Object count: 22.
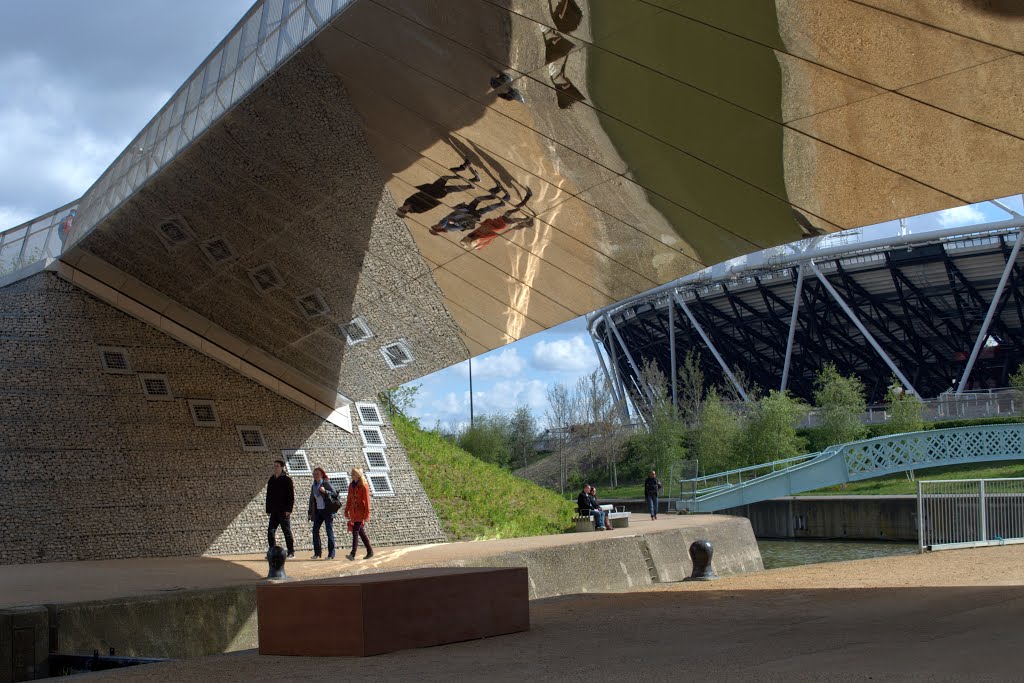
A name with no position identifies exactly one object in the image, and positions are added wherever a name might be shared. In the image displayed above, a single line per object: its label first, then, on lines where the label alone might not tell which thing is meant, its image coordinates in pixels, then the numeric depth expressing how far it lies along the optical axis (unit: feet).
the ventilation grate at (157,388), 58.44
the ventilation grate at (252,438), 61.21
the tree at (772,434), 144.36
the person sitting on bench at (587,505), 71.15
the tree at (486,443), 184.03
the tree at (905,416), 141.28
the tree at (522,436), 228.20
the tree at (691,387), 184.96
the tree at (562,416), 212.95
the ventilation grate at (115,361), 57.36
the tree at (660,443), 159.63
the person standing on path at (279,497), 49.06
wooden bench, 25.20
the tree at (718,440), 152.46
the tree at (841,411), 148.77
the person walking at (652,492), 87.04
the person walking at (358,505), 50.93
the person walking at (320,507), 51.83
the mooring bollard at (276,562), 41.14
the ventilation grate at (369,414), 70.64
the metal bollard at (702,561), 52.16
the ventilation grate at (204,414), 59.67
